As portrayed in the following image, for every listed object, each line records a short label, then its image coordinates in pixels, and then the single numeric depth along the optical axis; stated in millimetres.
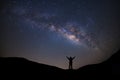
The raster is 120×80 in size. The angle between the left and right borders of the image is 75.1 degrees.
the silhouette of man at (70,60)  17661
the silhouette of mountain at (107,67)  12631
